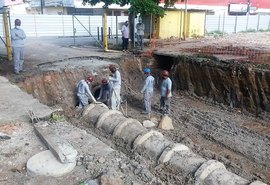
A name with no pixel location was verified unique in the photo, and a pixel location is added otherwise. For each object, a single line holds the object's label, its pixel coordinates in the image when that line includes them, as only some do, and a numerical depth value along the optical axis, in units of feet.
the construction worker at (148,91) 25.39
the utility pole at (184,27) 49.55
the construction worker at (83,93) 24.75
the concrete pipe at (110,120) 17.07
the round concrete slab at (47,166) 11.31
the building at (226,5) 82.88
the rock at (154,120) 25.40
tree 36.62
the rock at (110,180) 10.33
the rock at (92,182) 10.54
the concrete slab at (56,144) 11.81
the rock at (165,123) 23.85
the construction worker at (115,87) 24.59
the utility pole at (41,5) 74.36
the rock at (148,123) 23.94
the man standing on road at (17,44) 25.43
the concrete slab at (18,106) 16.21
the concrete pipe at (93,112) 18.60
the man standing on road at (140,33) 39.50
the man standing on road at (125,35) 39.80
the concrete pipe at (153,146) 14.22
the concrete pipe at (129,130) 15.82
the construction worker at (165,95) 25.25
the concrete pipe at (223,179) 12.06
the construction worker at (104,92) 27.18
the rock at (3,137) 13.83
